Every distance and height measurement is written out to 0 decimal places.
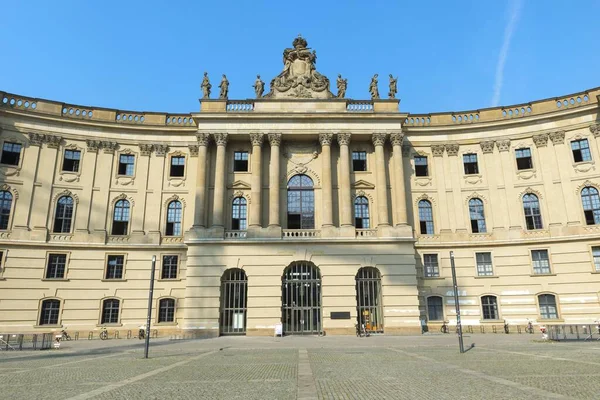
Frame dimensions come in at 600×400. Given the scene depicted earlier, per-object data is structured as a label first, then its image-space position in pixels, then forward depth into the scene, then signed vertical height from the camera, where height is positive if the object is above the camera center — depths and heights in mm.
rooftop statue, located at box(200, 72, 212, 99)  38344 +19528
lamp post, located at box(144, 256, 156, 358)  19188 -629
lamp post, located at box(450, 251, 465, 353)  19188 -986
